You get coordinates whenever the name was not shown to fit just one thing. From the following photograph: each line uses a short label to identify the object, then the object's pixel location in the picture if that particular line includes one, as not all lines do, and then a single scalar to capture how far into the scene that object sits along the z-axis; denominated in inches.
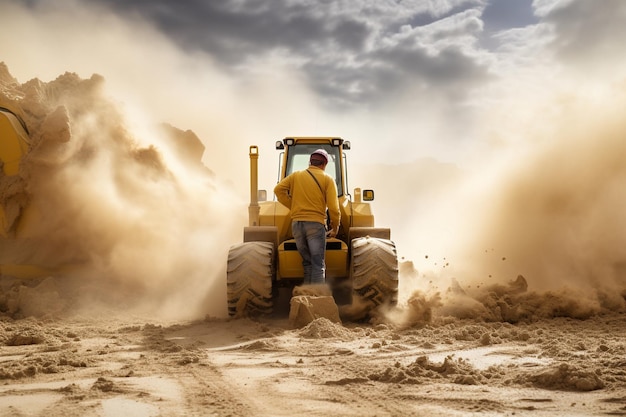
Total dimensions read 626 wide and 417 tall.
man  331.6
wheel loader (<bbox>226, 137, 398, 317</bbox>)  330.6
